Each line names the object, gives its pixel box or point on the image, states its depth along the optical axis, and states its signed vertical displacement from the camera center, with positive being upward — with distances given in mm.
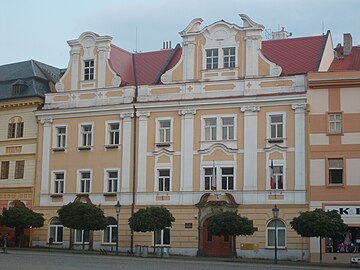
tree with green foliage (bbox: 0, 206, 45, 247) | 48000 +458
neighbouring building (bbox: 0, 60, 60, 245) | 51812 +6548
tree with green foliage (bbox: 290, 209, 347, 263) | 39344 +317
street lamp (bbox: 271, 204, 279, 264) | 42234 +1031
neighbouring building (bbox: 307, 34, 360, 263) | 42406 +4806
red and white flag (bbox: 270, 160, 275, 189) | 44241 +3203
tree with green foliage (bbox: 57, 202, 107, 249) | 45406 +582
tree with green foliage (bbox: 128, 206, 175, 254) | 43812 +483
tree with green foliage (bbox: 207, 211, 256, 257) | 41656 +189
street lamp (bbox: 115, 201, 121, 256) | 45938 +732
